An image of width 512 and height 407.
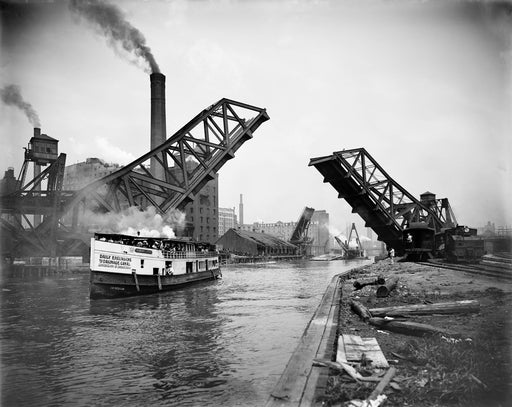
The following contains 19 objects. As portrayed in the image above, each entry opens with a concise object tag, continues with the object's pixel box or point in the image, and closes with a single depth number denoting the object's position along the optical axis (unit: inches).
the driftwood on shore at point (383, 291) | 571.5
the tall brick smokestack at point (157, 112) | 2165.4
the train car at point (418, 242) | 1275.8
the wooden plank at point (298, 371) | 207.6
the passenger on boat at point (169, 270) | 1205.7
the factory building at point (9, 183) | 1891.7
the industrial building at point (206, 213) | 3585.1
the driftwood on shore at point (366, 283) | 732.7
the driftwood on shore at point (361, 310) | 417.5
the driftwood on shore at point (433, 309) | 394.3
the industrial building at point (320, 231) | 6569.9
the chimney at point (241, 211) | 7362.2
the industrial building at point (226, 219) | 6392.7
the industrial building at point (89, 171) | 4001.0
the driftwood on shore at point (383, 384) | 199.3
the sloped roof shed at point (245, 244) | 3823.8
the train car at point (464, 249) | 1147.3
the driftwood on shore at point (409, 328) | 313.1
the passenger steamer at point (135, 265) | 990.4
